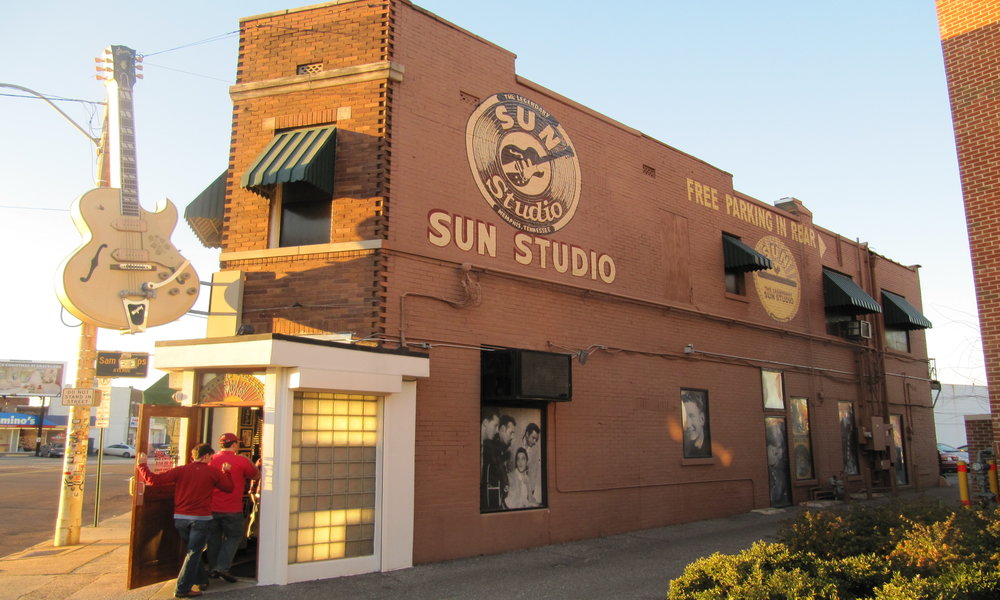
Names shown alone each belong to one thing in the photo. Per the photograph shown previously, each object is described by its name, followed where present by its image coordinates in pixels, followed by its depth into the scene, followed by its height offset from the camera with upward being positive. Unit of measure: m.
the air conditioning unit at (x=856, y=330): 20.64 +2.91
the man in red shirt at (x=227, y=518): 8.75 -0.96
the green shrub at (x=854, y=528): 7.42 -0.99
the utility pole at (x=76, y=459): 12.12 -0.37
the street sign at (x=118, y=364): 13.33 +1.30
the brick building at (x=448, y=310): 9.81 +2.05
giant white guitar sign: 9.91 +2.35
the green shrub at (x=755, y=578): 5.94 -1.21
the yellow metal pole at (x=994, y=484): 12.45 -0.84
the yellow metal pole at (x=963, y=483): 14.51 -0.94
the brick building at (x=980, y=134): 12.28 +5.07
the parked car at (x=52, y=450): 53.56 -0.96
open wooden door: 8.49 -1.10
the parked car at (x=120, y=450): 58.69 -1.06
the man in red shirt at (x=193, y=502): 8.29 -0.73
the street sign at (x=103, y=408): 14.35 +0.56
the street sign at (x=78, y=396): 12.57 +0.69
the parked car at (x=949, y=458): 28.31 -1.09
